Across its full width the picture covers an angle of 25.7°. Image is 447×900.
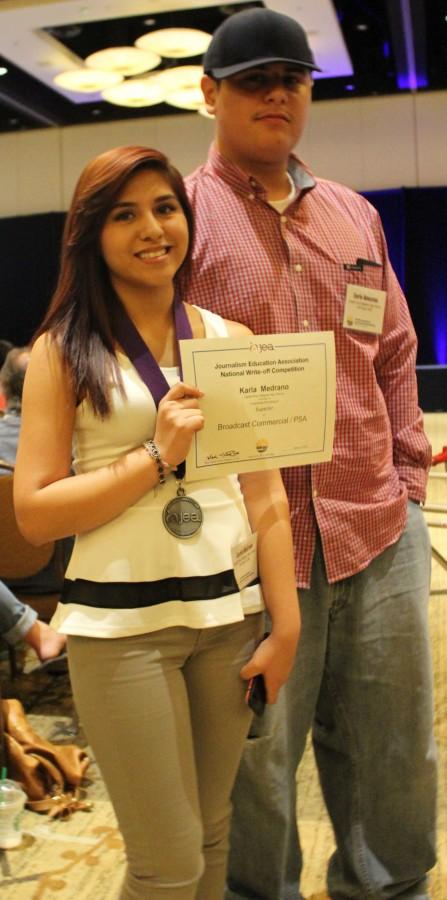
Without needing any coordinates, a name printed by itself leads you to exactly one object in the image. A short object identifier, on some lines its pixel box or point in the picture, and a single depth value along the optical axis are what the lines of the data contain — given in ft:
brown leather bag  8.81
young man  5.60
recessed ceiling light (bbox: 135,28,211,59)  26.81
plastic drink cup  8.12
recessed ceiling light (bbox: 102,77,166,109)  31.68
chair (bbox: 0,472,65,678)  10.45
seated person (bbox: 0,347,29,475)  12.05
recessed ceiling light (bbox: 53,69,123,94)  30.58
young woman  4.36
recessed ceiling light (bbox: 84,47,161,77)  28.30
